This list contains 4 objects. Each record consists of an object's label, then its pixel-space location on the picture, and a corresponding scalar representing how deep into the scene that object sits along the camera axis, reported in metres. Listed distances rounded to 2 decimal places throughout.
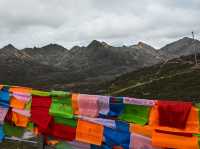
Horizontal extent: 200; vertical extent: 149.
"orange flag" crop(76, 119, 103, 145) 4.59
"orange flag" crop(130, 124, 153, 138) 4.20
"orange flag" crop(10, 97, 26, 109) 5.48
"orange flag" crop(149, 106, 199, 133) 3.93
